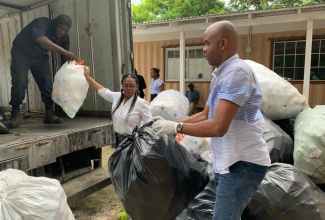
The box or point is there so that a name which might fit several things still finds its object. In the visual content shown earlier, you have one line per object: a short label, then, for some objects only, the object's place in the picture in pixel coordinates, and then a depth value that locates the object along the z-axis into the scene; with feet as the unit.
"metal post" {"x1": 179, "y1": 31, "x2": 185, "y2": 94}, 26.43
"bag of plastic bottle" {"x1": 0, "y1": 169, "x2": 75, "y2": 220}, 5.83
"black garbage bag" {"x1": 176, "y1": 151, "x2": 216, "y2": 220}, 7.44
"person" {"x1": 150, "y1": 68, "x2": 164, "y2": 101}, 23.76
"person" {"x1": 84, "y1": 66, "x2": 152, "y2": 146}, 9.51
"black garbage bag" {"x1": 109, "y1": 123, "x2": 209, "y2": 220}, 5.94
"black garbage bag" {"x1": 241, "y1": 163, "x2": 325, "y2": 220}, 7.08
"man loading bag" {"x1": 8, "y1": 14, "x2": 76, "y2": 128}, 11.03
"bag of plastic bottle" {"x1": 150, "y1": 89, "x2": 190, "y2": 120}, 13.96
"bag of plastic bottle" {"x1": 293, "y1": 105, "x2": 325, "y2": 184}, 7.93
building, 21.99
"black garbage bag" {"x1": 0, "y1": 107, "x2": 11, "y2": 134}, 9.45
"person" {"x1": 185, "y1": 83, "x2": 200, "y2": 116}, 28.62
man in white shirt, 4.67
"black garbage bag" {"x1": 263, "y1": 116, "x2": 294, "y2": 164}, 9.28
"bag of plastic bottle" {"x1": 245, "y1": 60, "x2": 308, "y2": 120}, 11.24
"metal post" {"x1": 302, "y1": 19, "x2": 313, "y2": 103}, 21.11
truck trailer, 8.17
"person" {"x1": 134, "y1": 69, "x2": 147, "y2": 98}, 21.59
